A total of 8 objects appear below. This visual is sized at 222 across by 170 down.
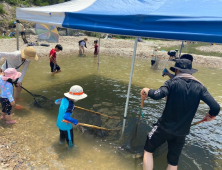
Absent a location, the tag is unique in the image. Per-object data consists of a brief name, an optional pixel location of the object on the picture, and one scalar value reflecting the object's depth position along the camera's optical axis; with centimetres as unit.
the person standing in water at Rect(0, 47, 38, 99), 428
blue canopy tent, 250
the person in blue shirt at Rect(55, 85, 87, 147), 290
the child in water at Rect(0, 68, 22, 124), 355
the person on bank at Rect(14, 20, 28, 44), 1391
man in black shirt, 221
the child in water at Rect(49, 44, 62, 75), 695
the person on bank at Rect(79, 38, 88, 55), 1340
